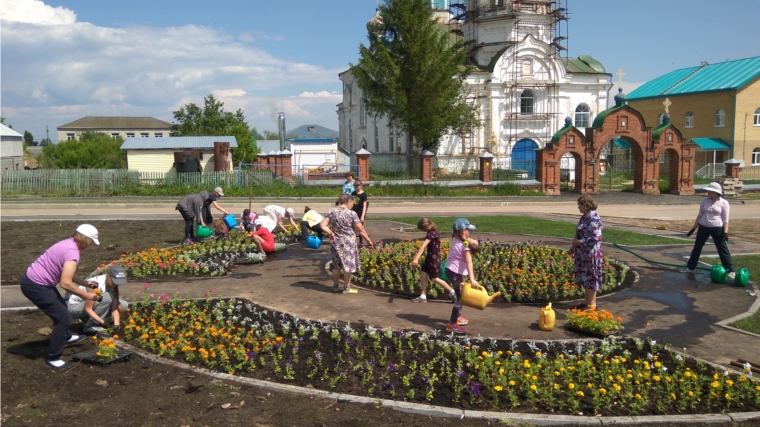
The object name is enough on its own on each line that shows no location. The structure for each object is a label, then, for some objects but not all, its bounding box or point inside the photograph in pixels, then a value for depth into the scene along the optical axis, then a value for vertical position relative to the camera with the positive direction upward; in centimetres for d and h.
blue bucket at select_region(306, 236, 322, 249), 1436 -171
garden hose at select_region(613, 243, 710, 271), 1224 -207
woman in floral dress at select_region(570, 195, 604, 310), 864 -120
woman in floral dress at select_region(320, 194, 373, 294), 975 -112
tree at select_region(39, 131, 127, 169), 4891 +152
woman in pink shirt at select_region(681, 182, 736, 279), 1124 -102
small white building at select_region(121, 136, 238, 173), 3603 +112
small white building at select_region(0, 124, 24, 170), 4789 +217
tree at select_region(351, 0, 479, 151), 3653 +623
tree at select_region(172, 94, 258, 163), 5772 +510
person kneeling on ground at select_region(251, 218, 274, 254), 1316 -151
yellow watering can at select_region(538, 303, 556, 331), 790 -200
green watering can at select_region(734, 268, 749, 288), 1059 -198
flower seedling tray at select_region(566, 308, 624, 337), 771 -202
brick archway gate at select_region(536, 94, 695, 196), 3328 +94
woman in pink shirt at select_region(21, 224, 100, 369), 638 -115
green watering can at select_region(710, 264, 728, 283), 1098 -200
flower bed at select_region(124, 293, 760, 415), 590 -217
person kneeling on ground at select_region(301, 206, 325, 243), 1448 -120
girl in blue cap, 787 -129
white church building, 4409 +618
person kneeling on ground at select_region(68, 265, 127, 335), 737 -166
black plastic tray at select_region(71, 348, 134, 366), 657 -206
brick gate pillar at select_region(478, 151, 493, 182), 3338 +12
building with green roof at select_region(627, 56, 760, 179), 4791 +471
